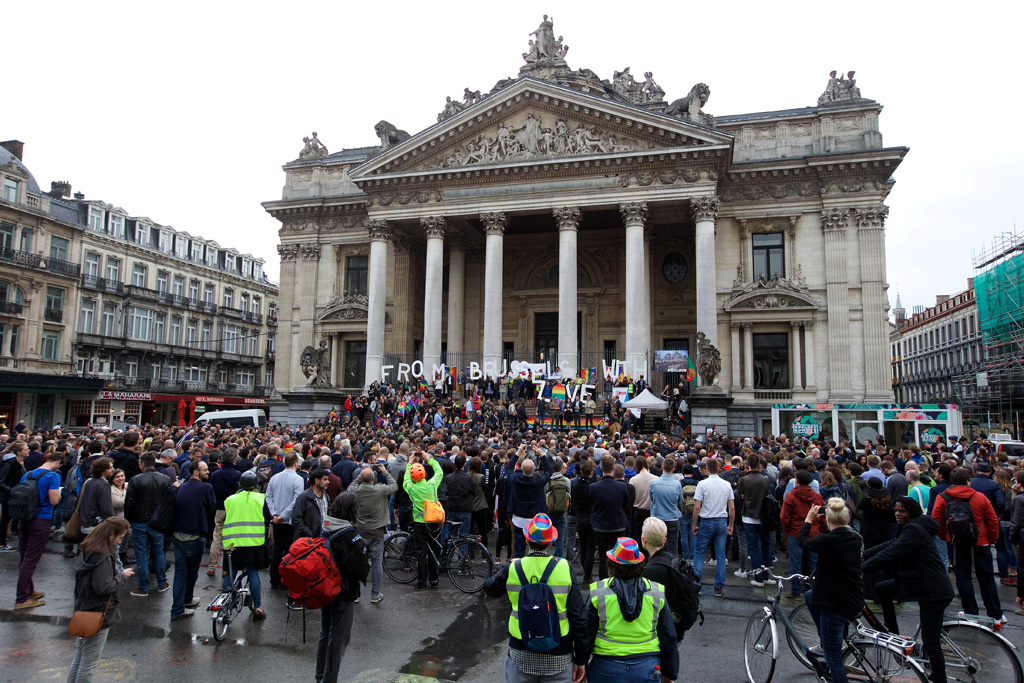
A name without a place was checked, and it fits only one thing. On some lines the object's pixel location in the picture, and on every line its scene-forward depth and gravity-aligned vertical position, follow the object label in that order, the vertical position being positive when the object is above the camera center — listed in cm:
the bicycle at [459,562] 1034 -239
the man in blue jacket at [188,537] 855 -167
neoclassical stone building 2900 +902
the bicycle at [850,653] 605 -221
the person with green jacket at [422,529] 1026 -183
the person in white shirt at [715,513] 984 -145
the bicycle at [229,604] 790 -239
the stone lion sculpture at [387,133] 3347 +1367
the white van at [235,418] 3738 -69
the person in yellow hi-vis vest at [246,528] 830 -150
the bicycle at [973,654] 623 -224
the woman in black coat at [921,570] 632 -145
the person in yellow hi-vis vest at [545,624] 477 -151
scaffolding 4191 +487
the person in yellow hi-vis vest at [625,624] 470 -147
